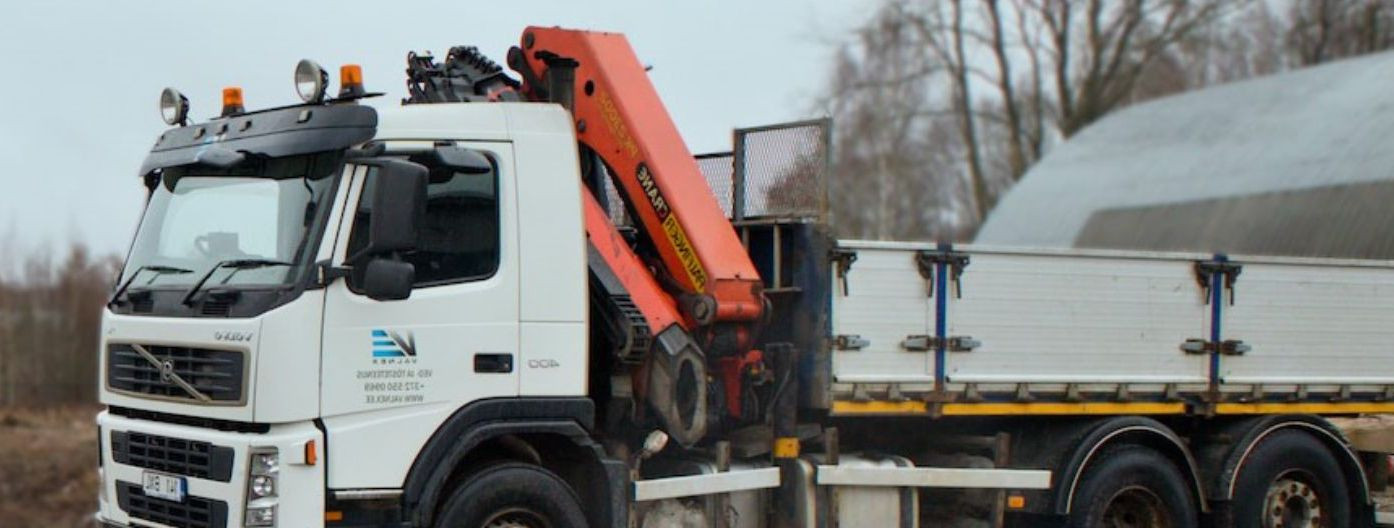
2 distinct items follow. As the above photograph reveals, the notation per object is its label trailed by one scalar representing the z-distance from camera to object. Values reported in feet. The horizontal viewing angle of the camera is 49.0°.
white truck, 23.45
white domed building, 77.56
